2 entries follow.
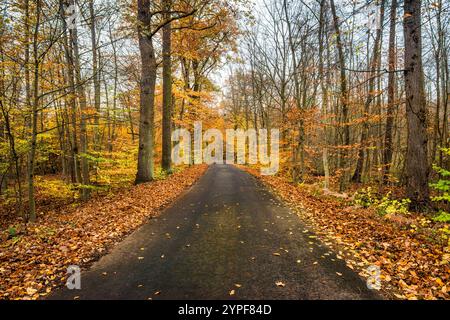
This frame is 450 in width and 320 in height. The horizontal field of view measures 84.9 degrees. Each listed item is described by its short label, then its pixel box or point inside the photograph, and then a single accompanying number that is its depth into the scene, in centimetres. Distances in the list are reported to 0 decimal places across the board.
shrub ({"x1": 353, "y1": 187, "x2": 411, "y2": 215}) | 702
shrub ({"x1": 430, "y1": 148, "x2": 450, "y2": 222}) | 558
